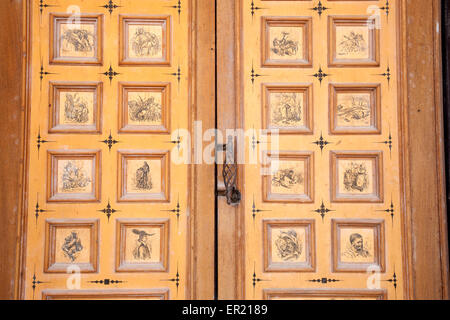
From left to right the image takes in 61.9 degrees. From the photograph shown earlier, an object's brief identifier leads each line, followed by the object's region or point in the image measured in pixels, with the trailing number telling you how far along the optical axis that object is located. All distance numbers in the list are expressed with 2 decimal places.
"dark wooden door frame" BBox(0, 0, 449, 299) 2.20
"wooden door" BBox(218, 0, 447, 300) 2.24
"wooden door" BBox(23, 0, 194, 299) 2.22
